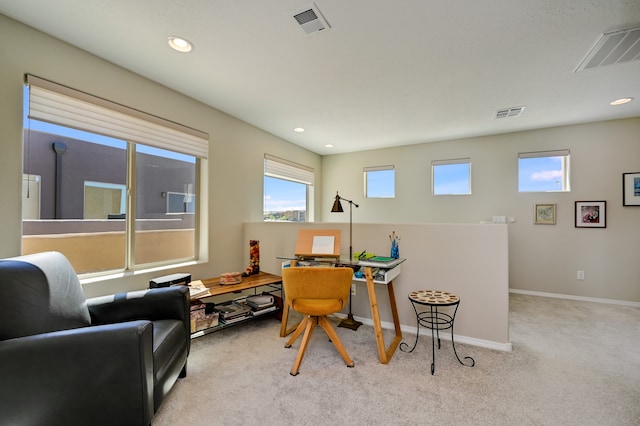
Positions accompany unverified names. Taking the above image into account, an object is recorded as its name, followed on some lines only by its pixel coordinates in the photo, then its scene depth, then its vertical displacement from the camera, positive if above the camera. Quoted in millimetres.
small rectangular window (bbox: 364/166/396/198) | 5098 +630
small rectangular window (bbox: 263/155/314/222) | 4289 +415
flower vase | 2759 -367
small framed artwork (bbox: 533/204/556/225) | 3979 +28
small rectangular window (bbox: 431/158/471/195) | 4535 +657
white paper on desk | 2750 -312
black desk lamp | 2869 -1151
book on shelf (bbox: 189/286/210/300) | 2420 -715
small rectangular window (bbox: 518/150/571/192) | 3980 +668
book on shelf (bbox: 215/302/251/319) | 2703 -993
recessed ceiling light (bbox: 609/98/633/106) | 3021 +1298
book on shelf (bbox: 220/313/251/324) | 2660 -1050
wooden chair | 2104 -613
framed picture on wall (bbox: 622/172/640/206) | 3562 +364
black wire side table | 2162 -959
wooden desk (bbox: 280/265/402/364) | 2191 -1004
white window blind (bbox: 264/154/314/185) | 4227 +747
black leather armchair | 1182 -679
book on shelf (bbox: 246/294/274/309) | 2926 -957
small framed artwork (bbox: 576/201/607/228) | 3721 +32
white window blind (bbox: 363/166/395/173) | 5094 +879
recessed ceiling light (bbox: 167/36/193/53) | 2031 +1296
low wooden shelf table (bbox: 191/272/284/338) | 2514 -745
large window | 2096 +288
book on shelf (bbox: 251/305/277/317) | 2875 -1046
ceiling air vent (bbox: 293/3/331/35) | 1729 +1295
